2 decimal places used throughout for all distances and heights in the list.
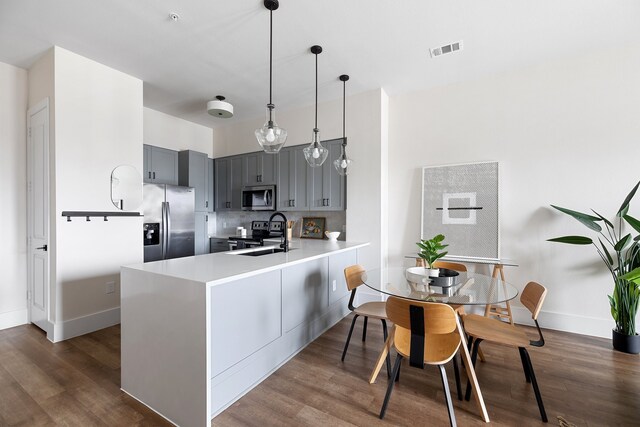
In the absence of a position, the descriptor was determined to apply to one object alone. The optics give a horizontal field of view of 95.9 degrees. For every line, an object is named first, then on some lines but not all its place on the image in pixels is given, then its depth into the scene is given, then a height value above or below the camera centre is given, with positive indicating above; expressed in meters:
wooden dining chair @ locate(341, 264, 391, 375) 2.49 -0.89
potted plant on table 2.28 -0.34
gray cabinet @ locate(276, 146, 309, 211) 4.55 +0.46
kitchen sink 2.91 -0.46
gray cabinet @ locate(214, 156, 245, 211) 5.22 +0.49
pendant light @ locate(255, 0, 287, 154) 2.33 +0.64
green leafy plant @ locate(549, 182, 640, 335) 2.64 -0.46
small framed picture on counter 4.69 -0.31
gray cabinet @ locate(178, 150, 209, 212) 4.88 +0.60
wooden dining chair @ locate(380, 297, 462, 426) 1.66 -0.70
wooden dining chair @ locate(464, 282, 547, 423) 1.85 -0.87
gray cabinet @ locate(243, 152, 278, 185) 4.86 +0.70
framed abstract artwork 3.48 +0.03
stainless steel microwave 4.84 +0.19
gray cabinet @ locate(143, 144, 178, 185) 4.40 +0.69
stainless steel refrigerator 3.88 -0.18
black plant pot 2.65 -1.22
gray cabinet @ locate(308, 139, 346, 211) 4.26 +0.36
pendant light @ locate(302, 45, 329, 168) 2.95 +0.61
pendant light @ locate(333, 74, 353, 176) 3.60 +0.60
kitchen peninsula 1.72 -0.82
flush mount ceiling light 4.18 +1.48
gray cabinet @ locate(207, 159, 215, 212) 5.39 +0.39
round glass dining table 1.85 -0.58
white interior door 3.00 -0.05
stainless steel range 4.54 -0.46
